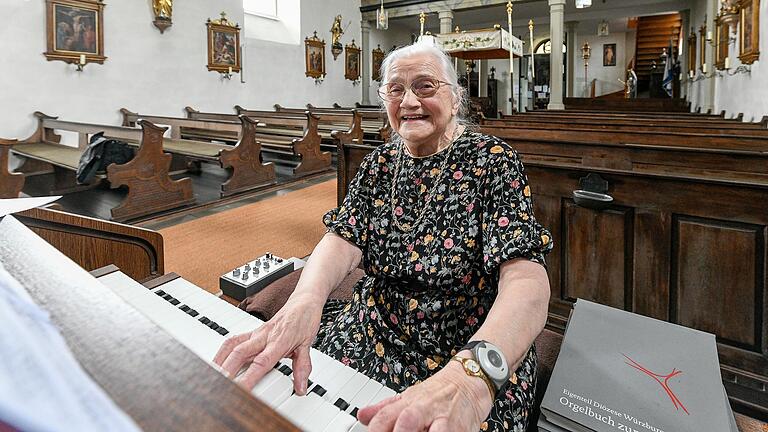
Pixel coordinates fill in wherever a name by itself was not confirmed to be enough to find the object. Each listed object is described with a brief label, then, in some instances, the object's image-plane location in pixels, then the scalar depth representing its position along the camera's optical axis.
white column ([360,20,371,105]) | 13.37
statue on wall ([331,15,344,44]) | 12.29
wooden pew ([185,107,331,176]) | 7.20
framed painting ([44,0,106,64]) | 6.92
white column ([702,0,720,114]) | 8.33
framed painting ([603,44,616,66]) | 17.78
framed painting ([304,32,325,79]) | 11.58
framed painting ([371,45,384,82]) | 13.97
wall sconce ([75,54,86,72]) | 7.22
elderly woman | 1.07
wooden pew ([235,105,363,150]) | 7.46
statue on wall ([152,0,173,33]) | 8.15
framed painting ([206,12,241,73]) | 9.25
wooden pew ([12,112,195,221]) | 4.91
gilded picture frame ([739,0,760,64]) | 4.99
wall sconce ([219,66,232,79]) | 9.56
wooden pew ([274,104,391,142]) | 7.68
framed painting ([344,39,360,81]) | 12.86
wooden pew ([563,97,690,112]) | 10.60
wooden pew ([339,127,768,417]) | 1.91
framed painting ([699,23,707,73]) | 9.12
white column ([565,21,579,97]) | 15.06
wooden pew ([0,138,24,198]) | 4.70
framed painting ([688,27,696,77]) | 11.41
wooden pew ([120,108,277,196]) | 5.95
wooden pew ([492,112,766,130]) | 4.34
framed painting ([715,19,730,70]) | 6.49
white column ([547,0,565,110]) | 10.55
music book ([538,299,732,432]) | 0.99
